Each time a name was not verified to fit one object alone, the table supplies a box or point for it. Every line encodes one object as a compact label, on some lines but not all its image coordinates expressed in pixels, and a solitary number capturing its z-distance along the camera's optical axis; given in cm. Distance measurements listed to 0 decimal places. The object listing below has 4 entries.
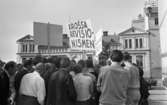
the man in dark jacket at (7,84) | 545
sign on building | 903
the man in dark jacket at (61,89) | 513
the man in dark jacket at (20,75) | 563
